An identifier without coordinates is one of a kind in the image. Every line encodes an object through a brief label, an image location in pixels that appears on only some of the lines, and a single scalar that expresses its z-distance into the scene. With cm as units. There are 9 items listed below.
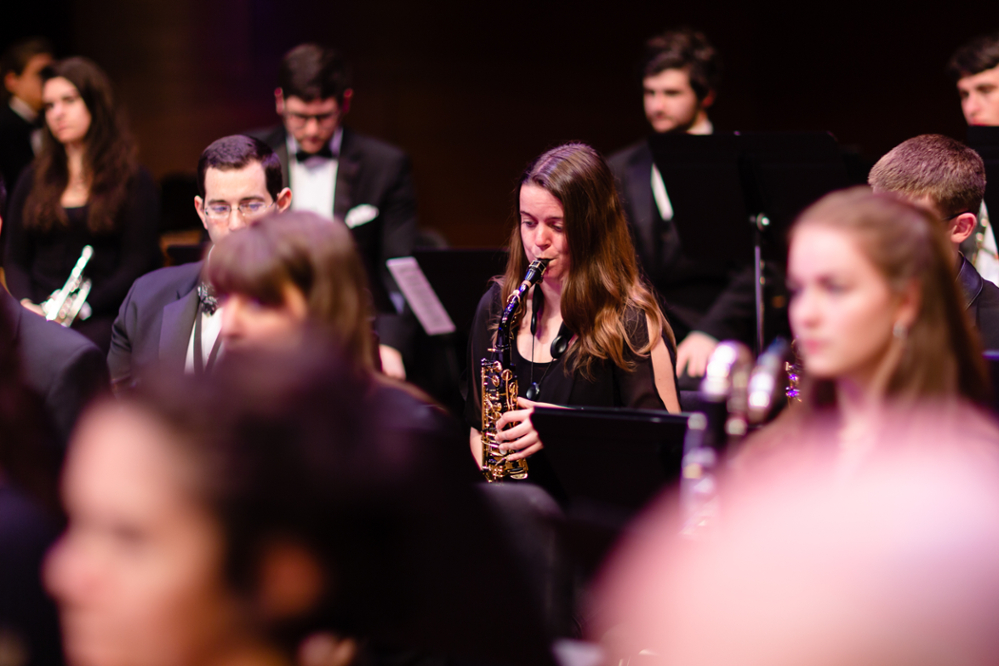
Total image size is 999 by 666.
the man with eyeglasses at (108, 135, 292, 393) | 536
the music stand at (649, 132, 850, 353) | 650
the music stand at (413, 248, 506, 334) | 681
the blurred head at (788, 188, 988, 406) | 280
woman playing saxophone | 527
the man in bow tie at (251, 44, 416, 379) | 834
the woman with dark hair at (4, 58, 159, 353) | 781
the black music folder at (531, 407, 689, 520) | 377
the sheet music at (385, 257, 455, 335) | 720
